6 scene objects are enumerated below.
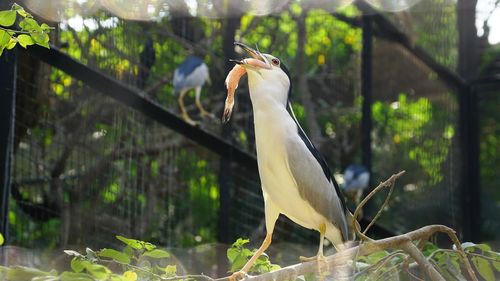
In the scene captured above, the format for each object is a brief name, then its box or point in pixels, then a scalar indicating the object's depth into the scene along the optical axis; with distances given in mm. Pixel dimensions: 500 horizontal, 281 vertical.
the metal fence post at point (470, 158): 13641
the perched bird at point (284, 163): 5762
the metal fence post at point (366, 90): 12391
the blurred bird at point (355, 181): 12961
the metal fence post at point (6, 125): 8086
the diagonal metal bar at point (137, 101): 9016
